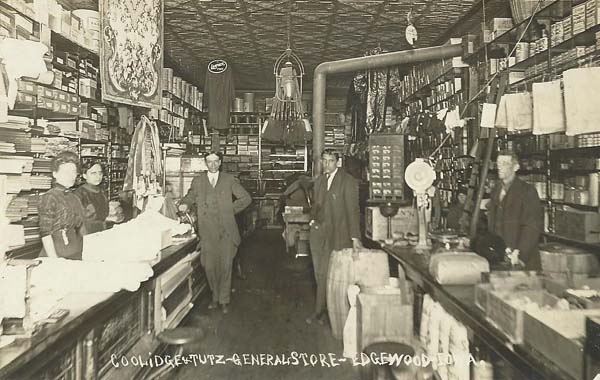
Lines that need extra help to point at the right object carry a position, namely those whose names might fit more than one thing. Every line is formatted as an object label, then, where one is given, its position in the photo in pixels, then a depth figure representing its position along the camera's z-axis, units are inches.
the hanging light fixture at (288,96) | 256.8
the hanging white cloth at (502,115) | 156.0
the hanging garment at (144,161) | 174.9
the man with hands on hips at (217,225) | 195.8
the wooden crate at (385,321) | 115.3
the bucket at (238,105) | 461.4
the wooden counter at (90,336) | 62.1
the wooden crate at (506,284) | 82.4
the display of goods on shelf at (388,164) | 239.6
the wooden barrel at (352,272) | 147.5
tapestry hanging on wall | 149.7
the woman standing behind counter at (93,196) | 183.6
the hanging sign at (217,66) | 302.7
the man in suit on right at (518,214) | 147.2
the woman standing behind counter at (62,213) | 142.5
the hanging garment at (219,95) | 315.0
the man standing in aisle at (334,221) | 185.2
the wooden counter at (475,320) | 61.6
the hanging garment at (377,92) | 310.7
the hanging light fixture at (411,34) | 195.1
